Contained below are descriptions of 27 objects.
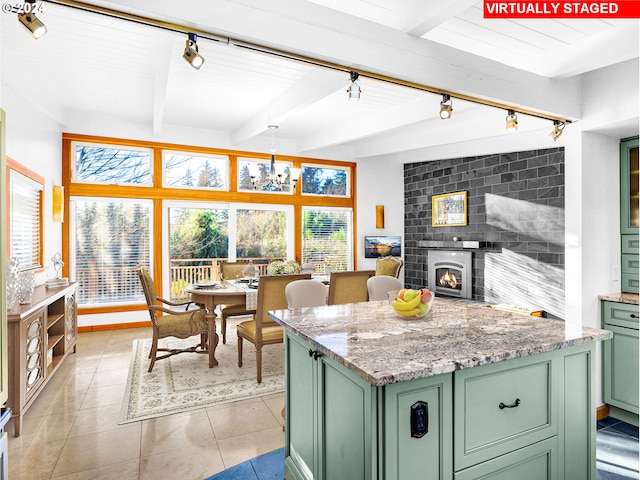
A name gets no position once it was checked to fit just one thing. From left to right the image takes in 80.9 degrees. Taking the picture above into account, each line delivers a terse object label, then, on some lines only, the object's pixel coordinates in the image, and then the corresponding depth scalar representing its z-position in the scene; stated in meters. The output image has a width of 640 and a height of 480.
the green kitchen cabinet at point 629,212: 3.13
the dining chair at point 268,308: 3.44
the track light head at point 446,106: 2.65
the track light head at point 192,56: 1.96
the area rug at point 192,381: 3.00
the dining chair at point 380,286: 3.12
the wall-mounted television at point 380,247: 7.16
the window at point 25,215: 3.44
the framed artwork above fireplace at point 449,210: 6.16
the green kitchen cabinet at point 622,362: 2.83
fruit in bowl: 1.99
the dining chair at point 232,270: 5.20
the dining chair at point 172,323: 3.58
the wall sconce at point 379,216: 7.25
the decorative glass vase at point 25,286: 2.99
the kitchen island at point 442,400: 1.28
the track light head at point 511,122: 2.93
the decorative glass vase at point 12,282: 2.77
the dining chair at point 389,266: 5.76
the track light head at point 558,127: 3.13
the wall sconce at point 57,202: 4.64
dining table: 3.70
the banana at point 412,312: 2.00
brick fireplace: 4.90
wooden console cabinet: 2.58
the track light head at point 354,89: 2.32
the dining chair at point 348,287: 3.61
